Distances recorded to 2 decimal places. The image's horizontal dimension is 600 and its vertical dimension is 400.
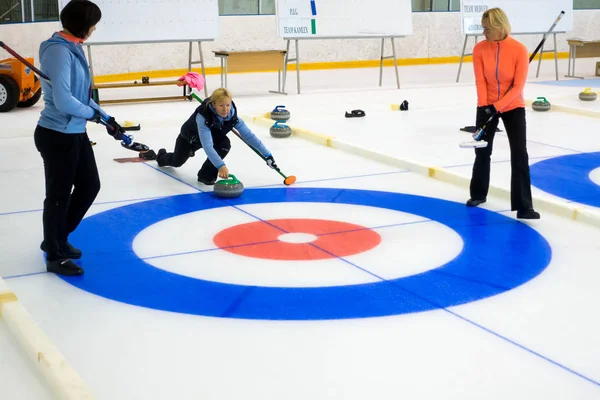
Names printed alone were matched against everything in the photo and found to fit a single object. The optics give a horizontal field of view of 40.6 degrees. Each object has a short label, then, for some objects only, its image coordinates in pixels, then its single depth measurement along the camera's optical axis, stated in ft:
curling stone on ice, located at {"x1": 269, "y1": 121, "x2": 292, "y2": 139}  27.78
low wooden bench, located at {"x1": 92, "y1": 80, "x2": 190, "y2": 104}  33.89
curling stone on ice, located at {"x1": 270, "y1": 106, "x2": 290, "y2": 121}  30.40
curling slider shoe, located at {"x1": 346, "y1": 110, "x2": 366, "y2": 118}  32.76
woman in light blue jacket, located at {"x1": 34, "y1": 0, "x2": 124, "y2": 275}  12.61
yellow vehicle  33.04
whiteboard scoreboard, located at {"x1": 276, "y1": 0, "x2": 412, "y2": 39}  41.19
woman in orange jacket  16.90
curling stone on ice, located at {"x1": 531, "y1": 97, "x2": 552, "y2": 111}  33.78
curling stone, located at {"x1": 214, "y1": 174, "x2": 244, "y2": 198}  19.07
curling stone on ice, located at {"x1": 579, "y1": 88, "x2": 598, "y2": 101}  37.45
